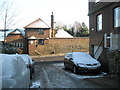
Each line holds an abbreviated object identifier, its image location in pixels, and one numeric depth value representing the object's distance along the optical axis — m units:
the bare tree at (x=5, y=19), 18.48
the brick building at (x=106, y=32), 9.17
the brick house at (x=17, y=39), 31.22
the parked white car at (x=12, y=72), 3.17
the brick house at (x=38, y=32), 30.16
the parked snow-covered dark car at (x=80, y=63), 9.07
